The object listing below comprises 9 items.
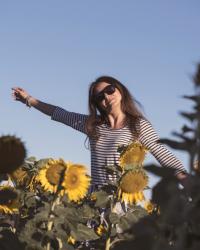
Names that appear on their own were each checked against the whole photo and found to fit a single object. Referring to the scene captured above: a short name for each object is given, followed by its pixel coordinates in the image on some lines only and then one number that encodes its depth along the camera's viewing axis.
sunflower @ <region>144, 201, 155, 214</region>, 6.05
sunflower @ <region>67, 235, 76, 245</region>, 4.50
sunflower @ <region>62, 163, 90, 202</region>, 4.34
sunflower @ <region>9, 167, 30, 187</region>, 5.22
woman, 5.20
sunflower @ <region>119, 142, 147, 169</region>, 4.75
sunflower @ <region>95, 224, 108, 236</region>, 4.77
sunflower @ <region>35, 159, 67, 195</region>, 4.30
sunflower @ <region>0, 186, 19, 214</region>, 2.73
